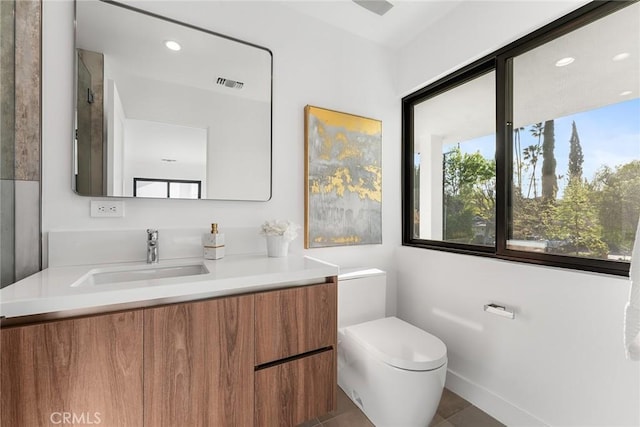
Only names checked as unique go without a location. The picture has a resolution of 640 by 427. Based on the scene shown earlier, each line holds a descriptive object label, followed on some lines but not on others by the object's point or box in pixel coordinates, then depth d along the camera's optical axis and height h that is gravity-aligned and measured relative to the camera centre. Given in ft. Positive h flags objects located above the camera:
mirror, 4.12 +1.76
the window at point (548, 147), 3.69 +1.14
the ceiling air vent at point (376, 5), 5.38 +4.20
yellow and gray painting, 5.78 +0.78
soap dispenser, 4.53 -0.52
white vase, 4.88 -0.59
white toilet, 3.94 -2.30
